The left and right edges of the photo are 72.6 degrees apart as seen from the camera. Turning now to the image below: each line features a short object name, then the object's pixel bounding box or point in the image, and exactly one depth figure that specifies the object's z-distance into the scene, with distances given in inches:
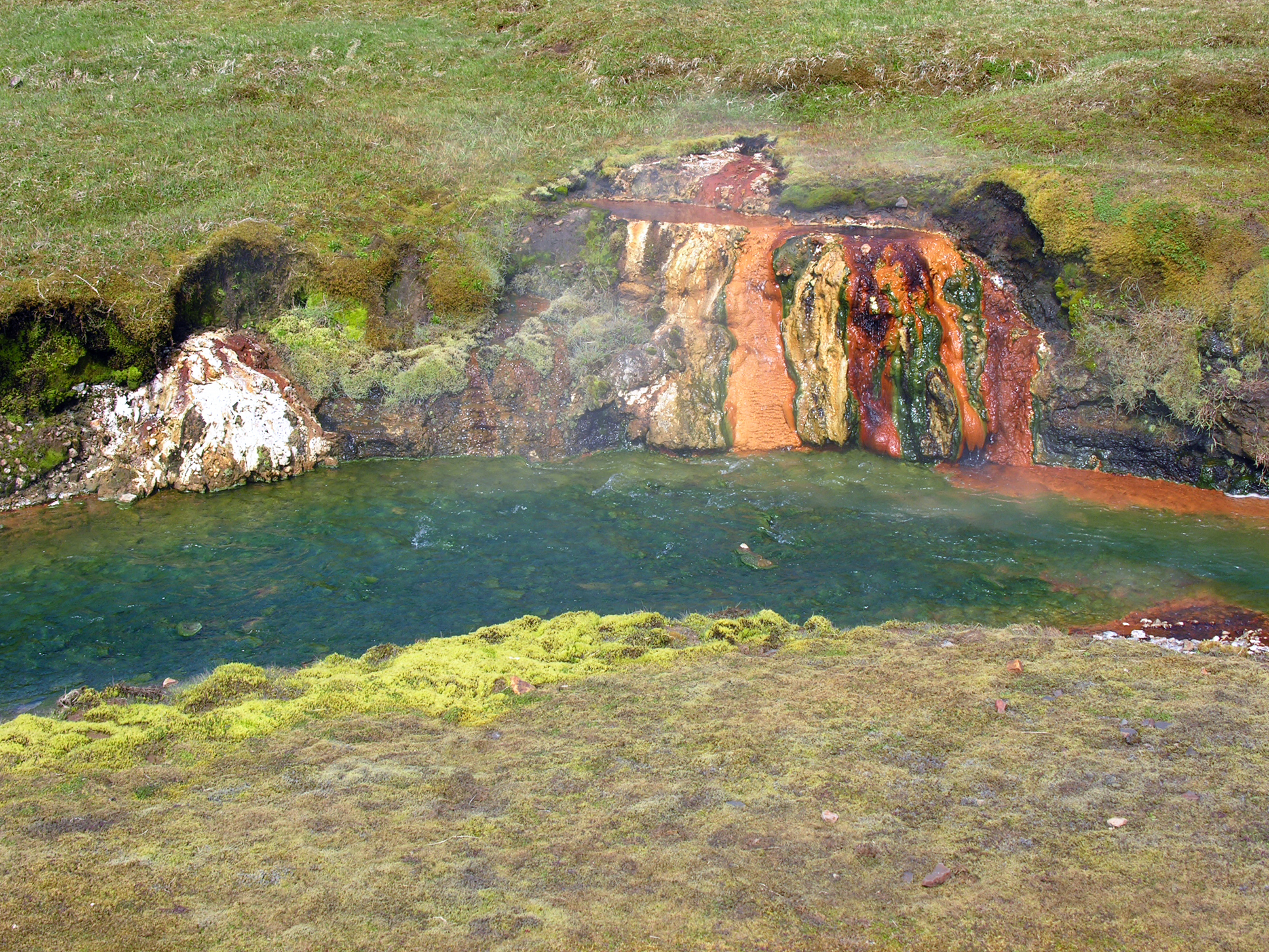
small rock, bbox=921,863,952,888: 249.4
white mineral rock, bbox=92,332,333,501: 677.9
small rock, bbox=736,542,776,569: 575.2
